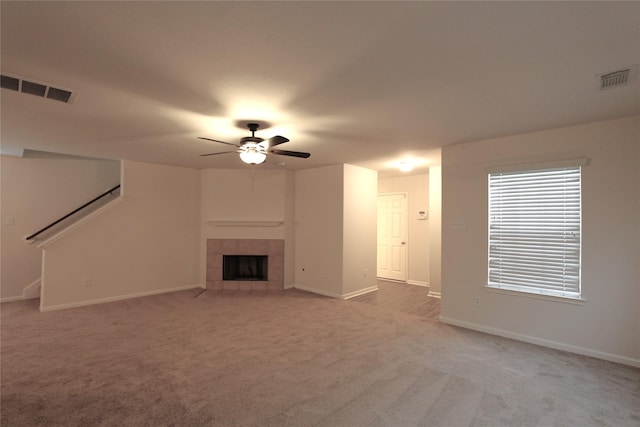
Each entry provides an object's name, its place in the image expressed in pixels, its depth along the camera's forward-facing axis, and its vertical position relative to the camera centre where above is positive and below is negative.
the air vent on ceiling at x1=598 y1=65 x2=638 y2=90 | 2.15 +1.06
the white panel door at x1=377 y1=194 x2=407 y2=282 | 7.21 -0.52
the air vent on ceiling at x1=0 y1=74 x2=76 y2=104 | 2.32 +1.01
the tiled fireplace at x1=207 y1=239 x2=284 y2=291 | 6.23 -0.95
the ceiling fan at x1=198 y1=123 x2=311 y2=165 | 3.29 +0.72
